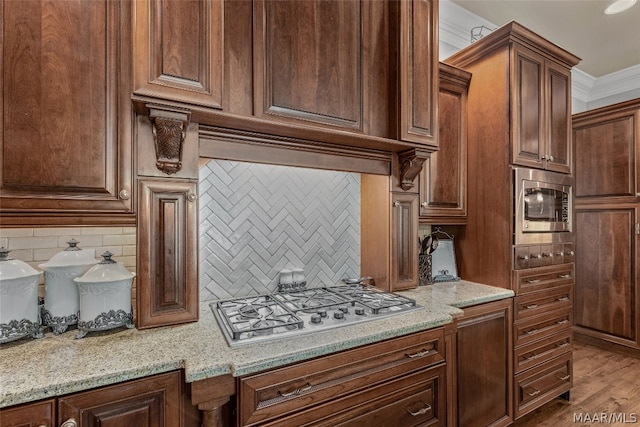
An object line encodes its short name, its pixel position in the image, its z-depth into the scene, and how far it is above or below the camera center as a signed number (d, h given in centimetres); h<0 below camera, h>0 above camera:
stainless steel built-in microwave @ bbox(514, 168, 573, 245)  213 +6
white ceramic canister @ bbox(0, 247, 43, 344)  111 -30
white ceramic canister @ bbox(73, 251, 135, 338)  122 -32
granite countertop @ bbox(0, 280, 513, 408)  92 -47
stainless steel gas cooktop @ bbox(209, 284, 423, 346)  125 -46
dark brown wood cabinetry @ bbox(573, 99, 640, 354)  311 -10
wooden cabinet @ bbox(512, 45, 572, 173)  214 +73
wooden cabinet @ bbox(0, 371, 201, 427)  89 -58
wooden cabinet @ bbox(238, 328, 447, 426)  111 -69
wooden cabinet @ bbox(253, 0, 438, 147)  153 +80
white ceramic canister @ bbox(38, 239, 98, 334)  124 -30
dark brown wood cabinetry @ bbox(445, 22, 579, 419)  212 +25
